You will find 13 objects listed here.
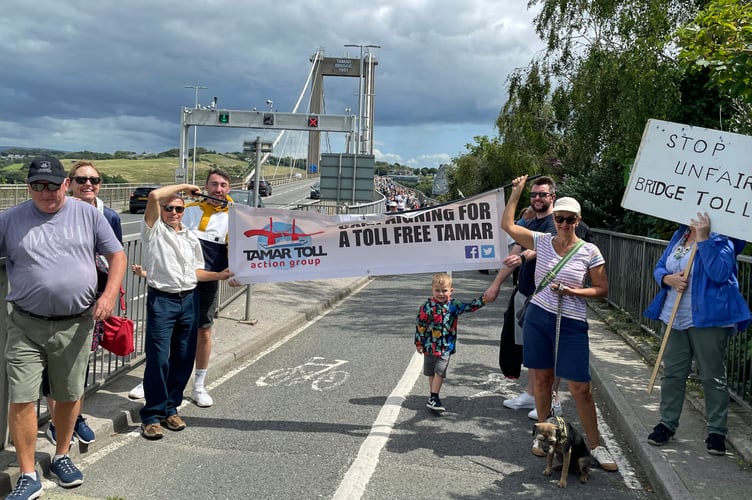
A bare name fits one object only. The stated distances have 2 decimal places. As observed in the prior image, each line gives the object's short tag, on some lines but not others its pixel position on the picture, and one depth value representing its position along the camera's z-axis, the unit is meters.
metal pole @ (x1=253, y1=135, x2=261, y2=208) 10.85
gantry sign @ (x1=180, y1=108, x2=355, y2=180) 49.69
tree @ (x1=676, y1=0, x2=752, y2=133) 5.94
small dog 4.59
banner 6.23
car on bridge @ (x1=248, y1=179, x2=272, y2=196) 56.03
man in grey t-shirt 4.22
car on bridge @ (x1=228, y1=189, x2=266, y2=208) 29.26
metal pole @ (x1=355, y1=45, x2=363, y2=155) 40.03
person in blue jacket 5.01
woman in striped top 4.88
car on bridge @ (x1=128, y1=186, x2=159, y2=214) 40.84
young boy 6.27
